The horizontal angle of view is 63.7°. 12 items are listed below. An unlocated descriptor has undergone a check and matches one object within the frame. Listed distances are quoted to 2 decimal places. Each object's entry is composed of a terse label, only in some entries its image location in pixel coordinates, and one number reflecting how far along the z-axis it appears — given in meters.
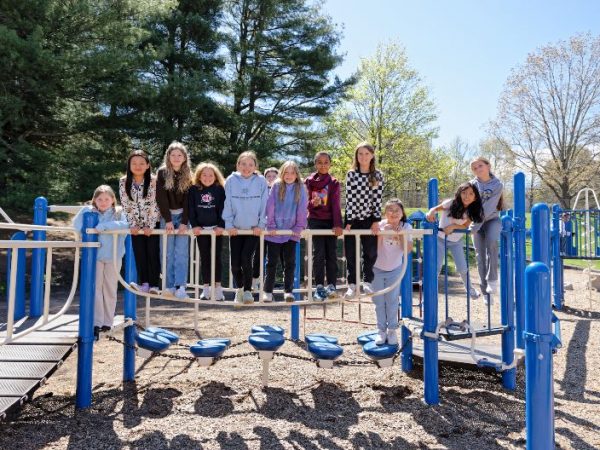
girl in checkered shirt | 4.75
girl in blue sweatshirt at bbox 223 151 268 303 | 4.52
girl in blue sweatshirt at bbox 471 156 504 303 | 5.17
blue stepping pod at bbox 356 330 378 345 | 4.95
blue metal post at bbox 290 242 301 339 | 6.86
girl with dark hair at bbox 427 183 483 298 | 4.92
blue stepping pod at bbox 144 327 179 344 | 5.12
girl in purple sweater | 4.49
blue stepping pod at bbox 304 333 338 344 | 4.96
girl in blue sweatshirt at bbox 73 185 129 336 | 4.36
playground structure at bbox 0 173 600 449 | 4.05
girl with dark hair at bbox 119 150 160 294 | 4.73
